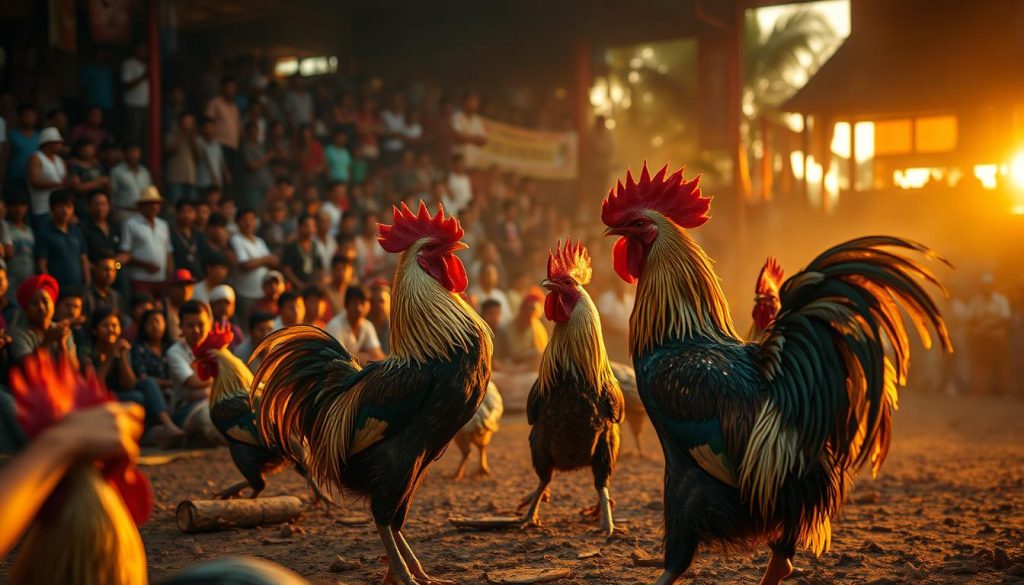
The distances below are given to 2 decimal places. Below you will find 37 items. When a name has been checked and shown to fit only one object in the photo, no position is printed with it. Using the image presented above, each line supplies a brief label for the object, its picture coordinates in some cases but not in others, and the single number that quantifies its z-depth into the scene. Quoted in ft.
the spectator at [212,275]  30.91
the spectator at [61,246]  27.81
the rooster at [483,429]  24.02
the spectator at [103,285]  28.19
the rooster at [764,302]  19.52
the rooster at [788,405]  11.64
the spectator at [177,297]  29.35
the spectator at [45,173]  29.73
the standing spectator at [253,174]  38.81
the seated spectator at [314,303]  29.40
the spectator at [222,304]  29.45
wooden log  17.74
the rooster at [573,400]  18.16
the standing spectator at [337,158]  42.86
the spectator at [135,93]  37.58
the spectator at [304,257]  35.12
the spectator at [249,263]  32.99
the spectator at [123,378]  25.90
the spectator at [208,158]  36.52
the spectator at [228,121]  37.88
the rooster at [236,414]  19.17
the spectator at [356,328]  28.09
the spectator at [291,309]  28.19
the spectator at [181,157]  36.14
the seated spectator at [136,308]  27.94
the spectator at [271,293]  31.04
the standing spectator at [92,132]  33.96
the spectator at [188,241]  31.83
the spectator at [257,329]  27.04
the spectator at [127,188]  32.55
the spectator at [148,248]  30.86
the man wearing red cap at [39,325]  23.57
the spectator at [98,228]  29.66
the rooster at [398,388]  14.49
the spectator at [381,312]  30.71
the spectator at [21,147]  30.40
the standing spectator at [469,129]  49.21
